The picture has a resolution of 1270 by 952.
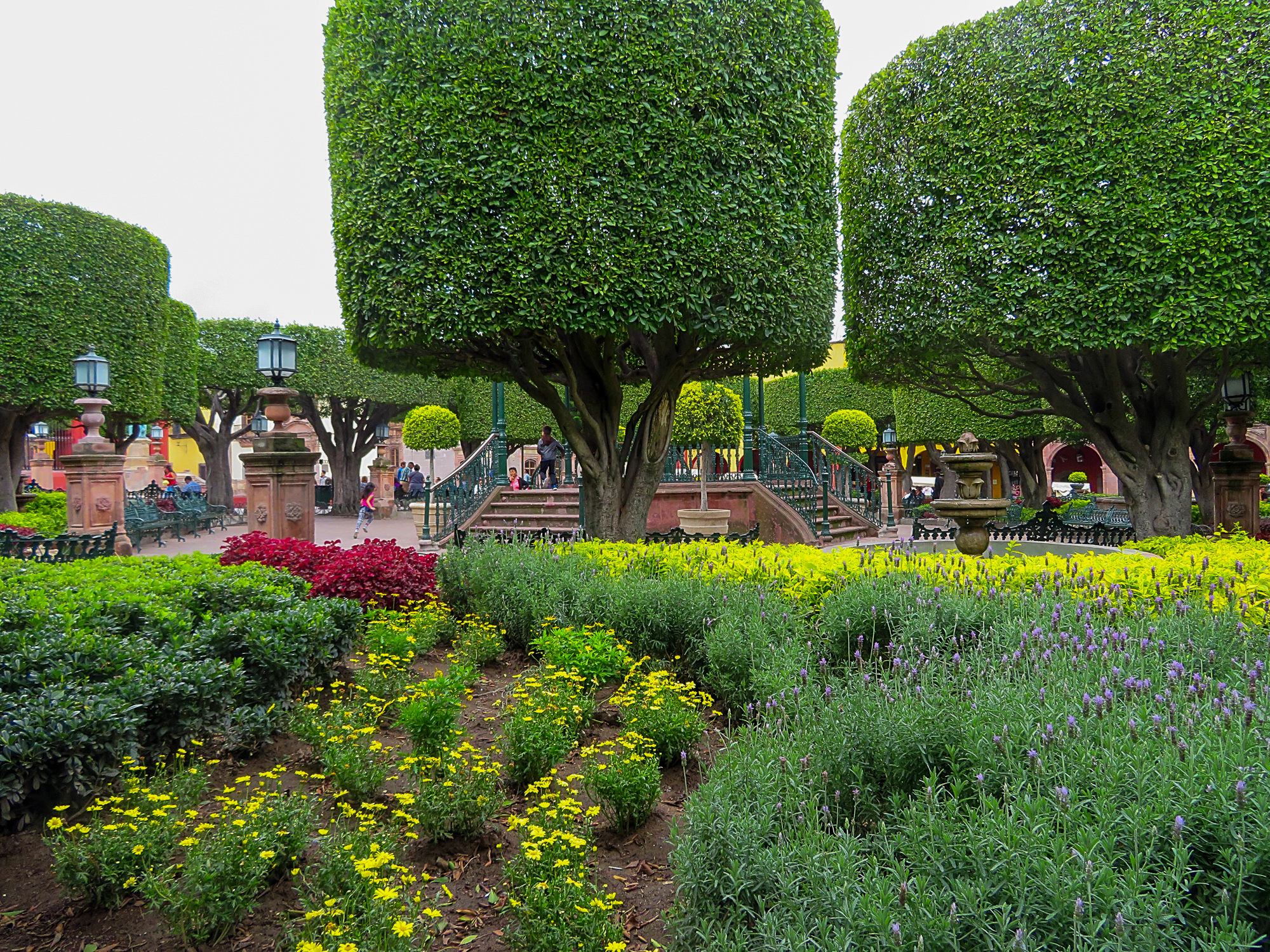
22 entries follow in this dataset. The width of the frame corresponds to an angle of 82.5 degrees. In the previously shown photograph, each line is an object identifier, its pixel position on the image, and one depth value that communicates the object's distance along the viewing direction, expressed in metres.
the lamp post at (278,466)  8.20
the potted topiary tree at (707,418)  13.21
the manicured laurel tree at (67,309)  14.18
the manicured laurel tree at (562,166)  7.31
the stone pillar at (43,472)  34.72
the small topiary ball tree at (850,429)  23.73
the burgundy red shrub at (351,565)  6.09
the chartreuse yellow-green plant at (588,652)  4.34
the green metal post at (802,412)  15.52
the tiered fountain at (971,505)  7.14
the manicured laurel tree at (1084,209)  7.67
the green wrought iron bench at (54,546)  8.87
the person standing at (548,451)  15.48
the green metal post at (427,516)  13.69
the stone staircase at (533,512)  13.13
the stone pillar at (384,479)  29.33
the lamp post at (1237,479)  10.46
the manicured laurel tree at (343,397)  25.89
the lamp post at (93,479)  12.60
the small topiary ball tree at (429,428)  20.83
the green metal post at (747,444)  14.78
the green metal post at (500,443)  14.85
